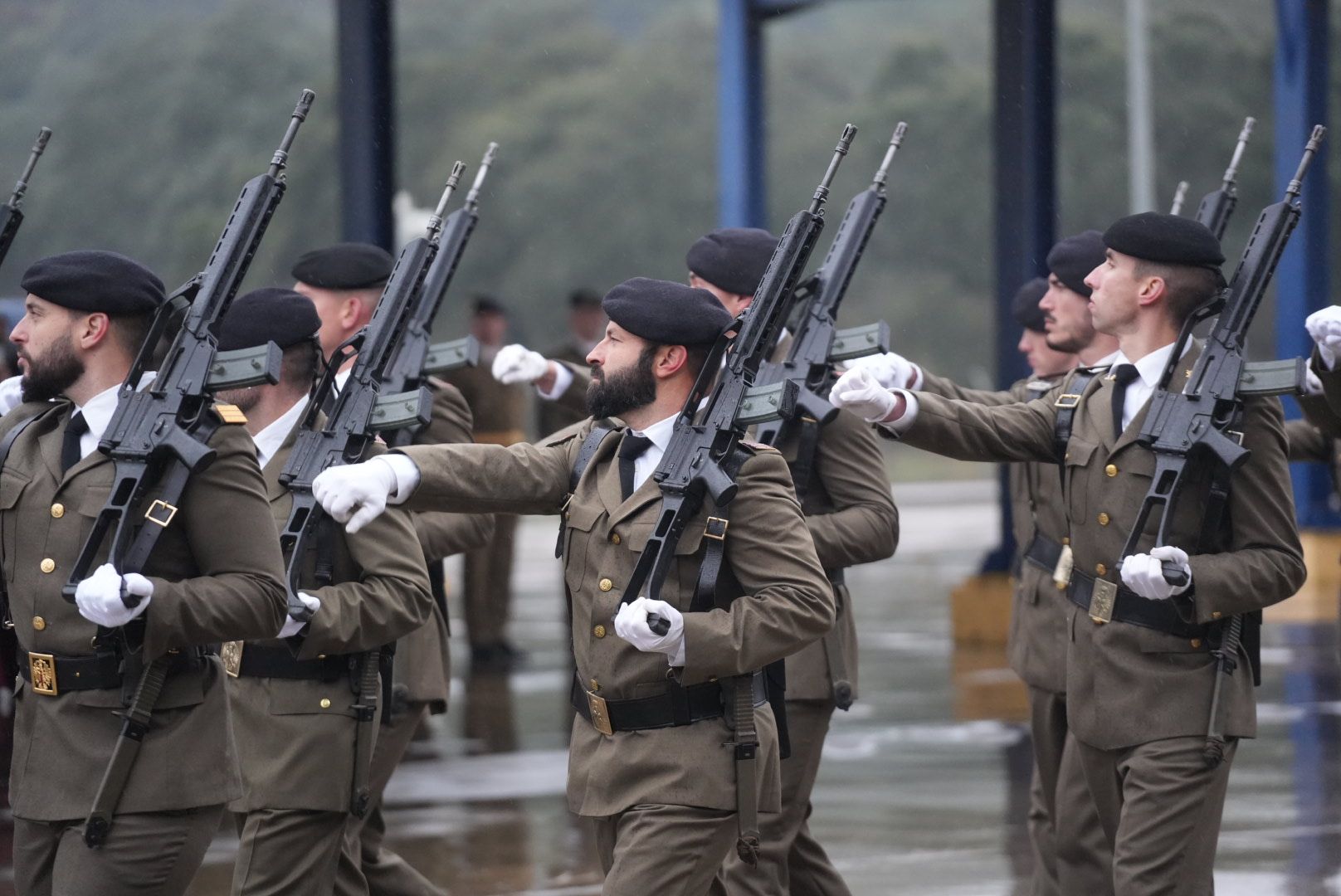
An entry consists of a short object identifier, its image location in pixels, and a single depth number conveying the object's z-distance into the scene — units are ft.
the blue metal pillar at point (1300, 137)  82.33
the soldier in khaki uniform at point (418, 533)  39.68
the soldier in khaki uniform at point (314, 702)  33.30
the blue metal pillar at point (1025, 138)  76.59
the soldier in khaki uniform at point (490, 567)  81.66
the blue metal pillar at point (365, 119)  76.02
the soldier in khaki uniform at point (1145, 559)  33.04
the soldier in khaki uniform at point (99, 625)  28.37
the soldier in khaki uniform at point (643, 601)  28.86
